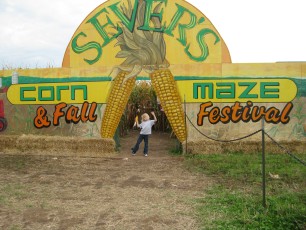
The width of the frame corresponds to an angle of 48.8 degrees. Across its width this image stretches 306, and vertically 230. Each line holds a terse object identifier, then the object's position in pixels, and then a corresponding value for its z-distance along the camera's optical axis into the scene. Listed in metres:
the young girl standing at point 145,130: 10.93
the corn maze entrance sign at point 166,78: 10.45
